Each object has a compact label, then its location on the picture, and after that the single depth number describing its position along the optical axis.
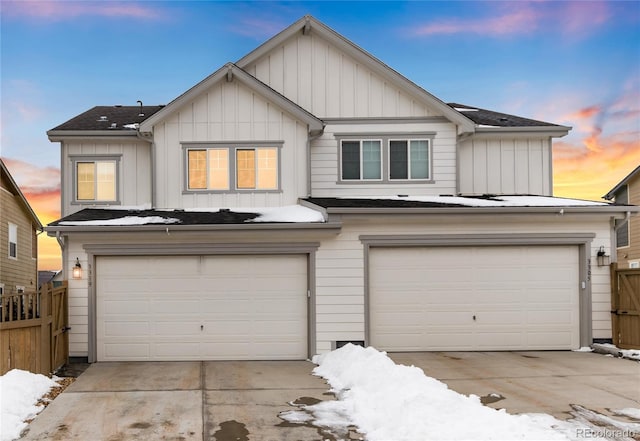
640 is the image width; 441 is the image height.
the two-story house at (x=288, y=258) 13.29
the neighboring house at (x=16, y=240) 23.06
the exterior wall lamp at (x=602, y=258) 13.94
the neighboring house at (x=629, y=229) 26.95
